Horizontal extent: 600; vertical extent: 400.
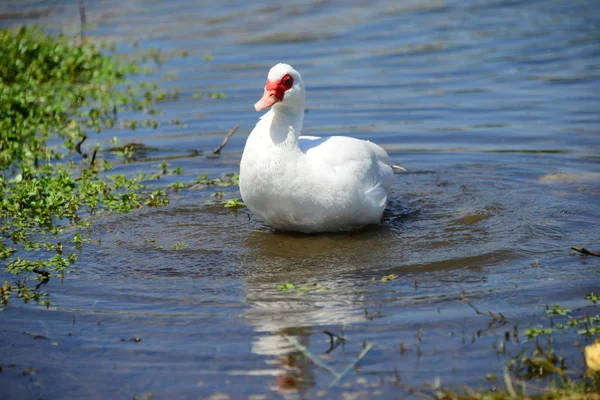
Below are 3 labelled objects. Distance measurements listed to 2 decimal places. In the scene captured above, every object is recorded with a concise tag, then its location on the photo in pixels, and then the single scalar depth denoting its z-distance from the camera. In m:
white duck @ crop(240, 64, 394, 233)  12.74
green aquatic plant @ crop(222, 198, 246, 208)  15.22
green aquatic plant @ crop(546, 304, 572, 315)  10.09
